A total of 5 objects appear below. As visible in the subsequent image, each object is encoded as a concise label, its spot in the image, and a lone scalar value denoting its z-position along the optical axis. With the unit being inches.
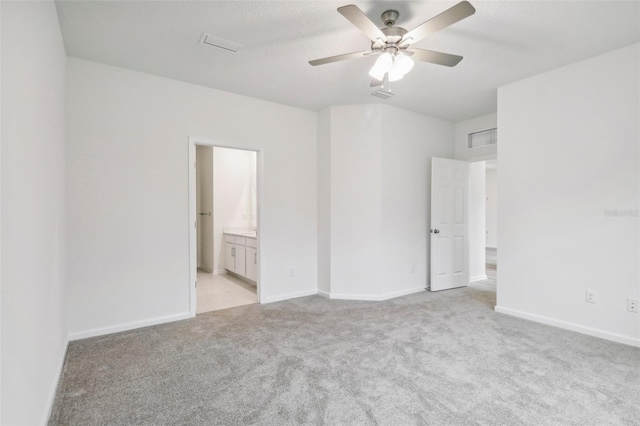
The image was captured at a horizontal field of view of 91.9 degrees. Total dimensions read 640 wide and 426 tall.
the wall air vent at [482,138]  181.5
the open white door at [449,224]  178.2
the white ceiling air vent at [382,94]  146.5
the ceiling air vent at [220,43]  101.2
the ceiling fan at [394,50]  79.5
